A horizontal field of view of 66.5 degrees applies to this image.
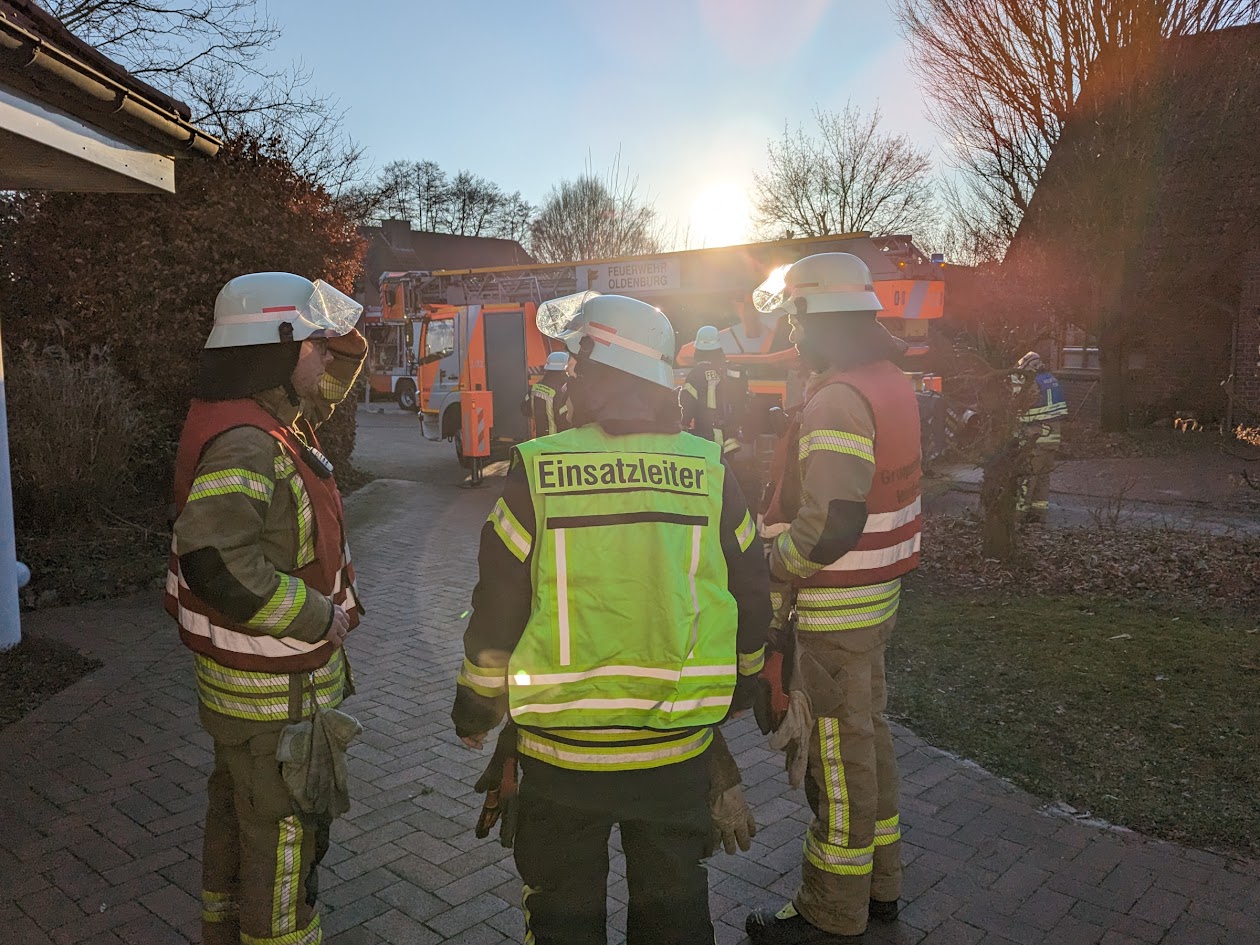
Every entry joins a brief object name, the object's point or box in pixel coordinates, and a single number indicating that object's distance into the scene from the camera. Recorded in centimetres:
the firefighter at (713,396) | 946
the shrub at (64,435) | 841
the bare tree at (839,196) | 3056
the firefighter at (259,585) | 244
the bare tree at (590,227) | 3350
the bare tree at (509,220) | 5897
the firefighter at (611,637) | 222
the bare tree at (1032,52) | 1630
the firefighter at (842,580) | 299
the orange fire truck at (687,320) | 1348
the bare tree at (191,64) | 1180
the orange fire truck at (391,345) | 1883
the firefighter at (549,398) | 886
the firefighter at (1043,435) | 935
